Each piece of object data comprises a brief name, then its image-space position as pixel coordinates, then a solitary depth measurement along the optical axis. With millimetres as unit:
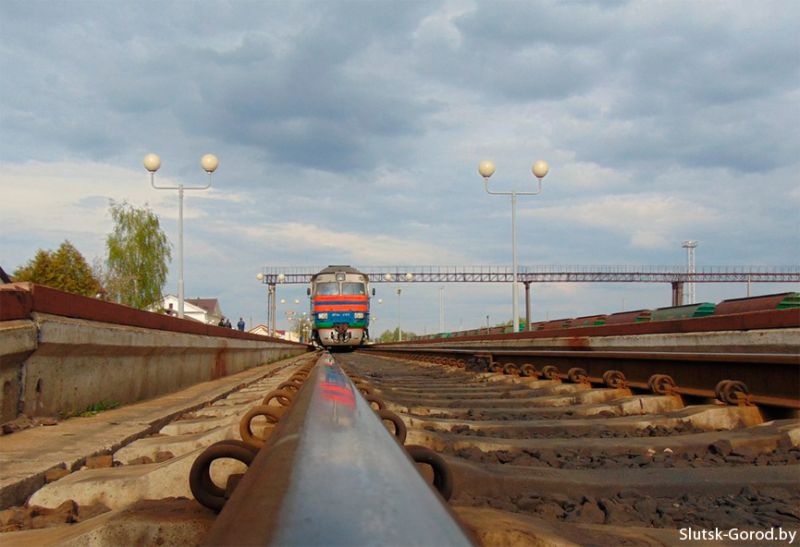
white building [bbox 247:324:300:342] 101900
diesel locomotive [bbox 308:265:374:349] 28438
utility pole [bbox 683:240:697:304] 59844
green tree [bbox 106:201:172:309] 48656
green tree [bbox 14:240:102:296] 53469
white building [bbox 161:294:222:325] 90438
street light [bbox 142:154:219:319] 20062
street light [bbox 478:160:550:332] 21547
